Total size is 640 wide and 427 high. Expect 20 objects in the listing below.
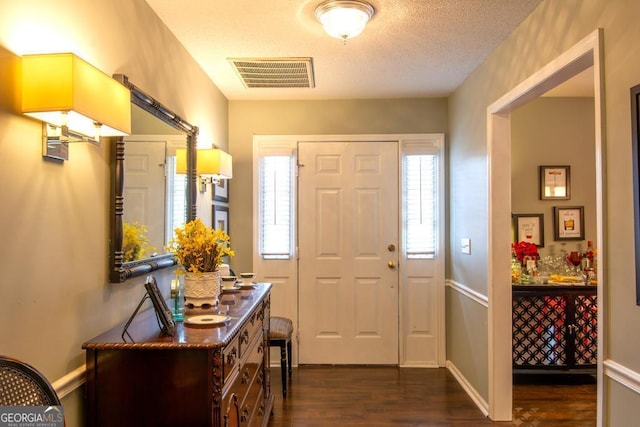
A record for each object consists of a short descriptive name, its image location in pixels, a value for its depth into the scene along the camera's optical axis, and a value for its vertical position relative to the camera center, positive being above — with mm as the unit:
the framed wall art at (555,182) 4070 +417
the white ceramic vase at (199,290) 2201 -322
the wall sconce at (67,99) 1314 +392
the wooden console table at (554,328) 3461 -801
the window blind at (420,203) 4078 +219
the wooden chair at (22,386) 1028 -395
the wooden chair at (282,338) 3326 -856
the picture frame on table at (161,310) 1693 -329
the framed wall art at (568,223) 4057 +38
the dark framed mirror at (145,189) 1874 +182
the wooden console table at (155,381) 1569 -561
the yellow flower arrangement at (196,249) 2180 -116
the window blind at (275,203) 4102 +211
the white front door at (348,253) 4086 -247
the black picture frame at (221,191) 3562 +303
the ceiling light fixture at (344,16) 2236 +1105
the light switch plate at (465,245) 3445 -150
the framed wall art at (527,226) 4059 +8
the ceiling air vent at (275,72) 3100 +1167
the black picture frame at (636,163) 1523 +223
